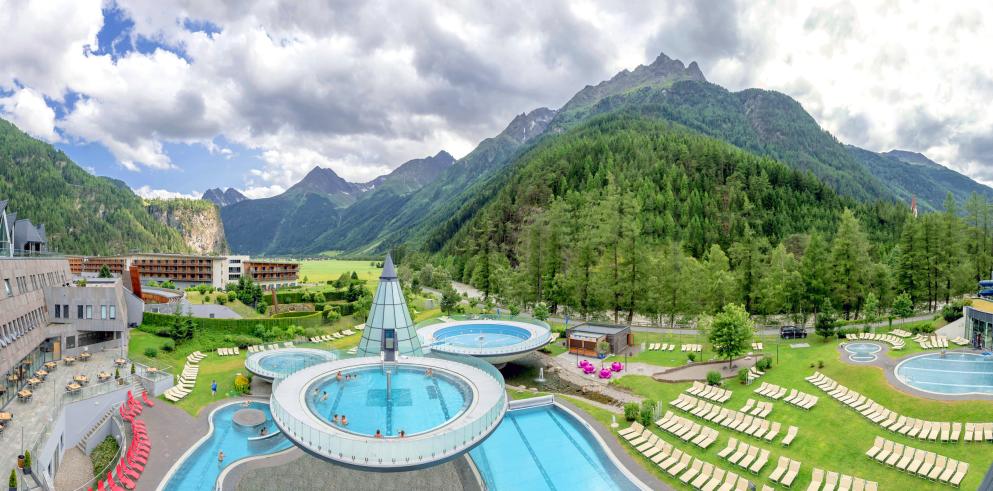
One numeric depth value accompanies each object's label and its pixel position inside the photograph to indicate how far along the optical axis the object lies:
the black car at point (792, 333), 54.59
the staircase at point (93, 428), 35.17
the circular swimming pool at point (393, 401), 24.95
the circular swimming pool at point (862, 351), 40.53
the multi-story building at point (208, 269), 106.88
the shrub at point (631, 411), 33.78
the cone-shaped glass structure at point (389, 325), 36.34
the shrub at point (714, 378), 39.72
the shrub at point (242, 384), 42.22
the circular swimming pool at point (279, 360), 43.12
